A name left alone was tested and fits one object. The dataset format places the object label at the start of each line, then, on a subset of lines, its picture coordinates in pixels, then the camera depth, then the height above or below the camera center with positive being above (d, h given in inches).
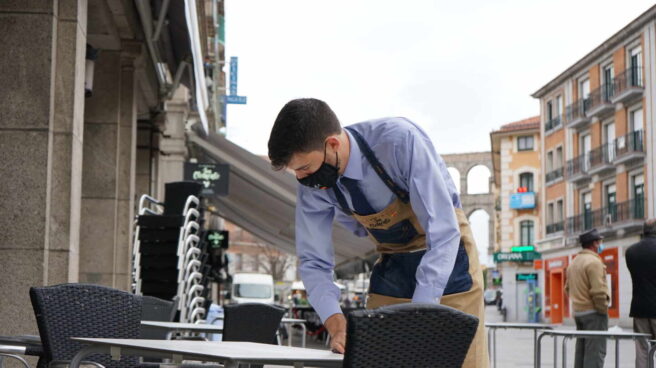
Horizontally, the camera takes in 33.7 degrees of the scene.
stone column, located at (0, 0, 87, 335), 299.0 +30.8
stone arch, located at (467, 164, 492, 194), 4659.5 +425.1
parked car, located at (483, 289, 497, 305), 3785.4 -104.8
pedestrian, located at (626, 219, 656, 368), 407.5 -4.2
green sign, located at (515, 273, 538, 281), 2657.5 -21.2
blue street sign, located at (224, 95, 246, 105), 1301.7 +198.4
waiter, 128.0 +7.4
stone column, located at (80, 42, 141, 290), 500.1 +41.3
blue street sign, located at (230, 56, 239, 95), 1497.3 +261.2
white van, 1801.2 -38.0
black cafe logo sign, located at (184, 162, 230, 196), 845.8 +68.6
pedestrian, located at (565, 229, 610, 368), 435.9 -11.6
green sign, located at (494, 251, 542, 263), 2632.9 +27.6
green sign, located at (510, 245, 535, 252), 2724.4 +47.6
